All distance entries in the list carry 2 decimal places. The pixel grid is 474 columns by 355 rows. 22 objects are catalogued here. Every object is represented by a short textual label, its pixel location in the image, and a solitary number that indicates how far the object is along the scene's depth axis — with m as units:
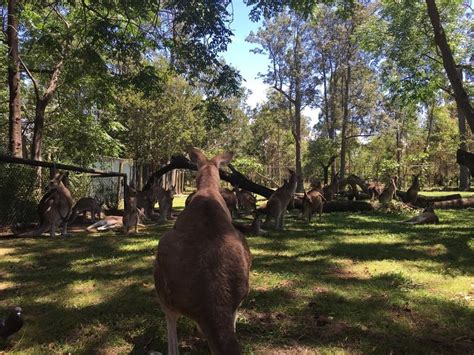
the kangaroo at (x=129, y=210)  11.20
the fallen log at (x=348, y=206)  17.09
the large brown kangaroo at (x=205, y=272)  2.68
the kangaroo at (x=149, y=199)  14.14
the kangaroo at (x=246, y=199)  15.66
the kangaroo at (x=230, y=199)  12.81
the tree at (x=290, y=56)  38.12
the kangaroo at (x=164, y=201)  13.74
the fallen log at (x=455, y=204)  17.84
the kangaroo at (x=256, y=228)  10.78
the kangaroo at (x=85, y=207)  13.16
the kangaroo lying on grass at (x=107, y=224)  12.23
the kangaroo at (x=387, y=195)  16.67
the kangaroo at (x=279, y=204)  11.55
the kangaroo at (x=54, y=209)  10.79
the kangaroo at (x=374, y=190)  19.76
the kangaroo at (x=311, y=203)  13.54
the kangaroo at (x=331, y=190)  19.50
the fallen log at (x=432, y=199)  18.38
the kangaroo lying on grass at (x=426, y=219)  12.64
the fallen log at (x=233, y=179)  14.11
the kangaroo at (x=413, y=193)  18.06
